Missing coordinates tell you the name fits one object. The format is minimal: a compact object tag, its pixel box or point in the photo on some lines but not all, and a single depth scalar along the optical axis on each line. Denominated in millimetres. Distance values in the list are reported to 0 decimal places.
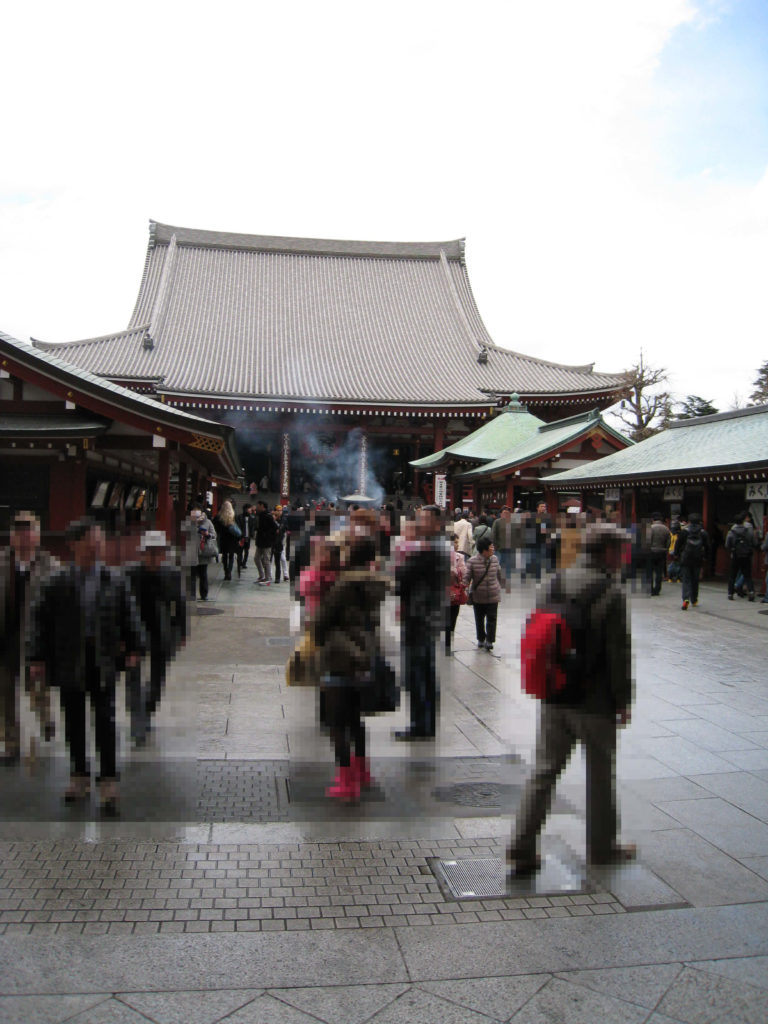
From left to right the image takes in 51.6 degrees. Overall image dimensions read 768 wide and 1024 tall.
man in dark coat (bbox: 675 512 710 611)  11883
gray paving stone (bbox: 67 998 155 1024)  2578
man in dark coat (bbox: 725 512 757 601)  12766
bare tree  45031
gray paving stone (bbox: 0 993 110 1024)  2570
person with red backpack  3490
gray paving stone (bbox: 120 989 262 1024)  2617
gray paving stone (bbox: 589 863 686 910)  3385
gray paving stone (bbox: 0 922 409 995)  2771
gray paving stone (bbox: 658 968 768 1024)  2682
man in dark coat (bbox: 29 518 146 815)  4062
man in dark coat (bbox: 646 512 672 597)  13734
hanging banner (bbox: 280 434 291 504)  25922
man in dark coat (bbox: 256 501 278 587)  14651
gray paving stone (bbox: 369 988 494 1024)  2645
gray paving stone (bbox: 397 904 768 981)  2949
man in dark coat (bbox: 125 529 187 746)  4621
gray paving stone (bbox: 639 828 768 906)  3459
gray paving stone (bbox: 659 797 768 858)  3936
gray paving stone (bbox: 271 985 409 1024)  2650
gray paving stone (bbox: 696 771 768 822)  4441
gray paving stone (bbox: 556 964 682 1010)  2785
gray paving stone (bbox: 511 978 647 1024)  2668
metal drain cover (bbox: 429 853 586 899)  3455
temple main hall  26438
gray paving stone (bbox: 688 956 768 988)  2881
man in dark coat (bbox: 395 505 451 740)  5387
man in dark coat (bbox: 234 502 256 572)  18422
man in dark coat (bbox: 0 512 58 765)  4352
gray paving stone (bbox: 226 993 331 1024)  2617
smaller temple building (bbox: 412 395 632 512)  21234
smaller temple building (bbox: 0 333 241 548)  10516
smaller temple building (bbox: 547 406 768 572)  14719
